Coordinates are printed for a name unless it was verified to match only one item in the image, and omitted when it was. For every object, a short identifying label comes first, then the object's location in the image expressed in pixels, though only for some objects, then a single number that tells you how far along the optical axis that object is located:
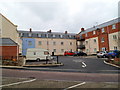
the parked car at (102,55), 24.88
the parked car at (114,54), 23.05
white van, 20.80
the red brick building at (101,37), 32.10
